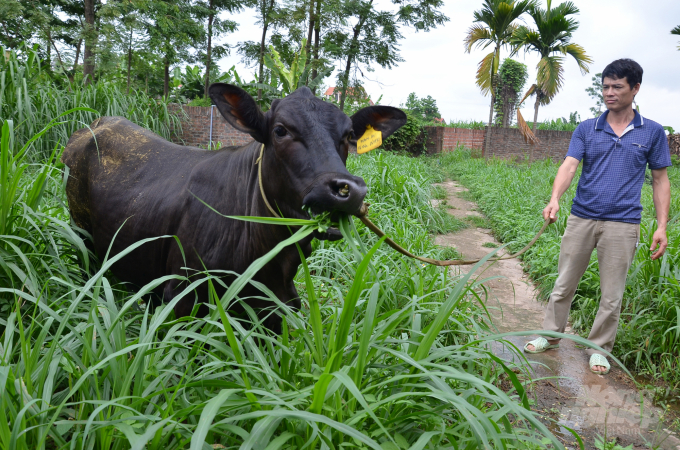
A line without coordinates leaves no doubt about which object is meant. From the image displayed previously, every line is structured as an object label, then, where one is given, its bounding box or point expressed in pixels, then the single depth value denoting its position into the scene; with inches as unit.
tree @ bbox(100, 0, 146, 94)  459.3
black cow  80.4
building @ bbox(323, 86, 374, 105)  729.6
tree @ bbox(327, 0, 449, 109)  678.5
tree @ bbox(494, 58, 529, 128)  1078.4
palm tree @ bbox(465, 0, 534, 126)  702.5
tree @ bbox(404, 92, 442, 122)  2085.9
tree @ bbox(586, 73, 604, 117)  2556.1
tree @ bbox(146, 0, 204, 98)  549.6
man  121.6
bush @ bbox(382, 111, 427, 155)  722.2
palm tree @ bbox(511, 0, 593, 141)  718.5
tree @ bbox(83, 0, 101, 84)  479.8
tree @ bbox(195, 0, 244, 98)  711.1
